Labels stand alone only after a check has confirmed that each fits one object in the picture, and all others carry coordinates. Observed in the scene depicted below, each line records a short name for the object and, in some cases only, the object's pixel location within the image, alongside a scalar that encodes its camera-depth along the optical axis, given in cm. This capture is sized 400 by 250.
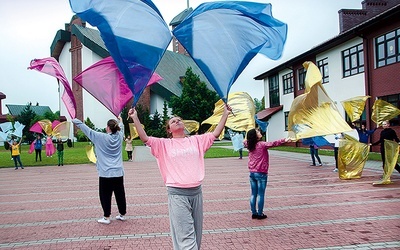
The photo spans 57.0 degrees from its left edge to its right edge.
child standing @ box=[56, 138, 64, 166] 2053
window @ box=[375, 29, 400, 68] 1969
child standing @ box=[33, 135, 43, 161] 2388
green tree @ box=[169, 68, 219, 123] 5097
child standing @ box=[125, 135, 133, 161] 2266
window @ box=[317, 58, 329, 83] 2700
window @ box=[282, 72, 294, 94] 3331
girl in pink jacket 681
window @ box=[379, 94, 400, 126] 1992
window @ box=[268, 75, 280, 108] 3678
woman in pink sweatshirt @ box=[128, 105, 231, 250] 381
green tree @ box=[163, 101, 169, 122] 5588
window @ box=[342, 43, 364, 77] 2311
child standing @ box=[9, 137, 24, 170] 1948
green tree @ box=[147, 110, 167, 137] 5351
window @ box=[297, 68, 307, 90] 3066
